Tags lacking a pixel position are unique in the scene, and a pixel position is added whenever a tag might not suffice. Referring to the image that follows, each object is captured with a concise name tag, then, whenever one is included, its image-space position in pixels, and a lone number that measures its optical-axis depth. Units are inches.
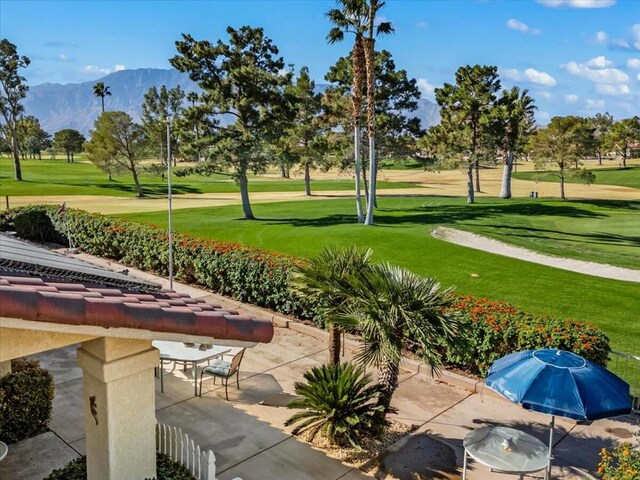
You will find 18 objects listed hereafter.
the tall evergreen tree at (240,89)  1259.2
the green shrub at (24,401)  313.6
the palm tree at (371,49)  1111.0
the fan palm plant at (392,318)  295.9
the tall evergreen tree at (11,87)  2418.8
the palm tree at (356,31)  1104.2
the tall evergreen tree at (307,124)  1978.3
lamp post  595.8
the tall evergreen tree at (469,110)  1707.7
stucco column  172.9
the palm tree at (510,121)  1675.7
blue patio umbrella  240.5
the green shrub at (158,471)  224.2
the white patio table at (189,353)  384.5
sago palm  313.9
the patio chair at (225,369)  384.5
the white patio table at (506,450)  260.4
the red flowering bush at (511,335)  370.0
